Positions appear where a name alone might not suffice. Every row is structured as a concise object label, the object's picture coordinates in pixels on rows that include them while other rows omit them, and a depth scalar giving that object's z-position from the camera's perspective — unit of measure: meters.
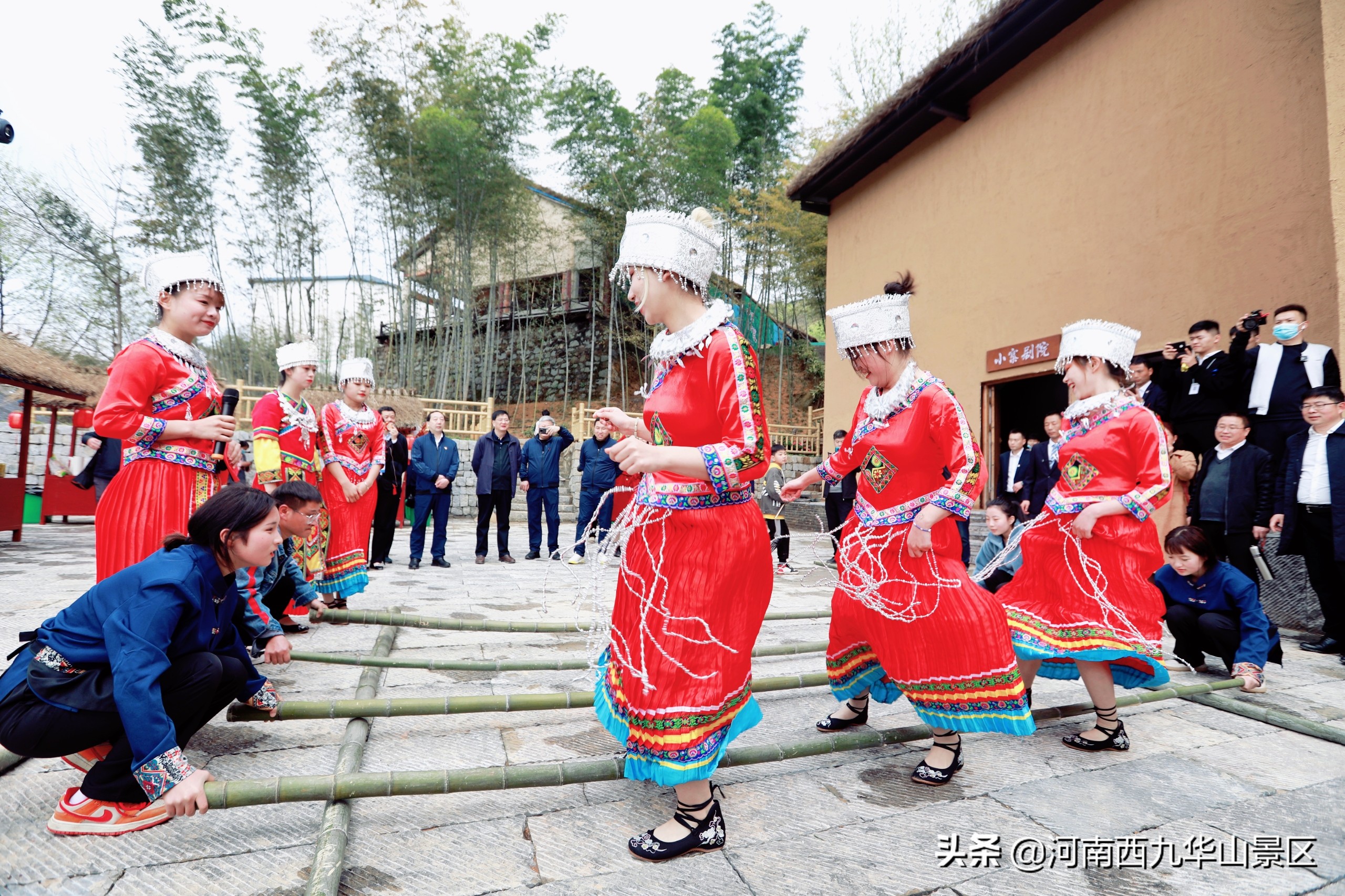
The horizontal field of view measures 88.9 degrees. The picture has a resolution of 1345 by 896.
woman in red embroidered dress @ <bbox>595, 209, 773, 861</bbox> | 1.71
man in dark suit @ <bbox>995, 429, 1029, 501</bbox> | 6.71
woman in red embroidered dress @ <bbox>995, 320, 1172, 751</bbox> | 2.48
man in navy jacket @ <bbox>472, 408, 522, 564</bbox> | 7.41
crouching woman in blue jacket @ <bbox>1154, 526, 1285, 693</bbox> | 3.21
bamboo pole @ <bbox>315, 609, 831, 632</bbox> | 3.29
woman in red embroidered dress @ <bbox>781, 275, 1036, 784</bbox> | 2.11
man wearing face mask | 4.47
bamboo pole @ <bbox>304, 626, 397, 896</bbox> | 1.40
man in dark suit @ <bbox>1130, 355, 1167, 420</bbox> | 5.34
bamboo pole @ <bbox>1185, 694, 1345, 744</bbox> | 2.48
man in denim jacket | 2.61
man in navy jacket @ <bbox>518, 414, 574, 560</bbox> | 7.61
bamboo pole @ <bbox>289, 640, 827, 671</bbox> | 2.72
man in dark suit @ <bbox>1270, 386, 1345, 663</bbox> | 3.95
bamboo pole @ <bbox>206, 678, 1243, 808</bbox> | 1.62
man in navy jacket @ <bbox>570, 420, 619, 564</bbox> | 7.65
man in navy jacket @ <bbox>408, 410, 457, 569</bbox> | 6.97
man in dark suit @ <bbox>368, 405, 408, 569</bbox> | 6.38
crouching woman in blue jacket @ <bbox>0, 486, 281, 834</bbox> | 1.60
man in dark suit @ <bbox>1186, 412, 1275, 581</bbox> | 4.43
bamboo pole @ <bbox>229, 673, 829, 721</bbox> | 2.16
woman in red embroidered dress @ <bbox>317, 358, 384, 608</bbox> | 4.24
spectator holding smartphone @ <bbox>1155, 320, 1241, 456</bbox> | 4.77
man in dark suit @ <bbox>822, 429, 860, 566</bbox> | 7.42
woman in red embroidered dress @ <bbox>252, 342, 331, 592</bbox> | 3.84
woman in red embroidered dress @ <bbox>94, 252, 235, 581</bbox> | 2.31
